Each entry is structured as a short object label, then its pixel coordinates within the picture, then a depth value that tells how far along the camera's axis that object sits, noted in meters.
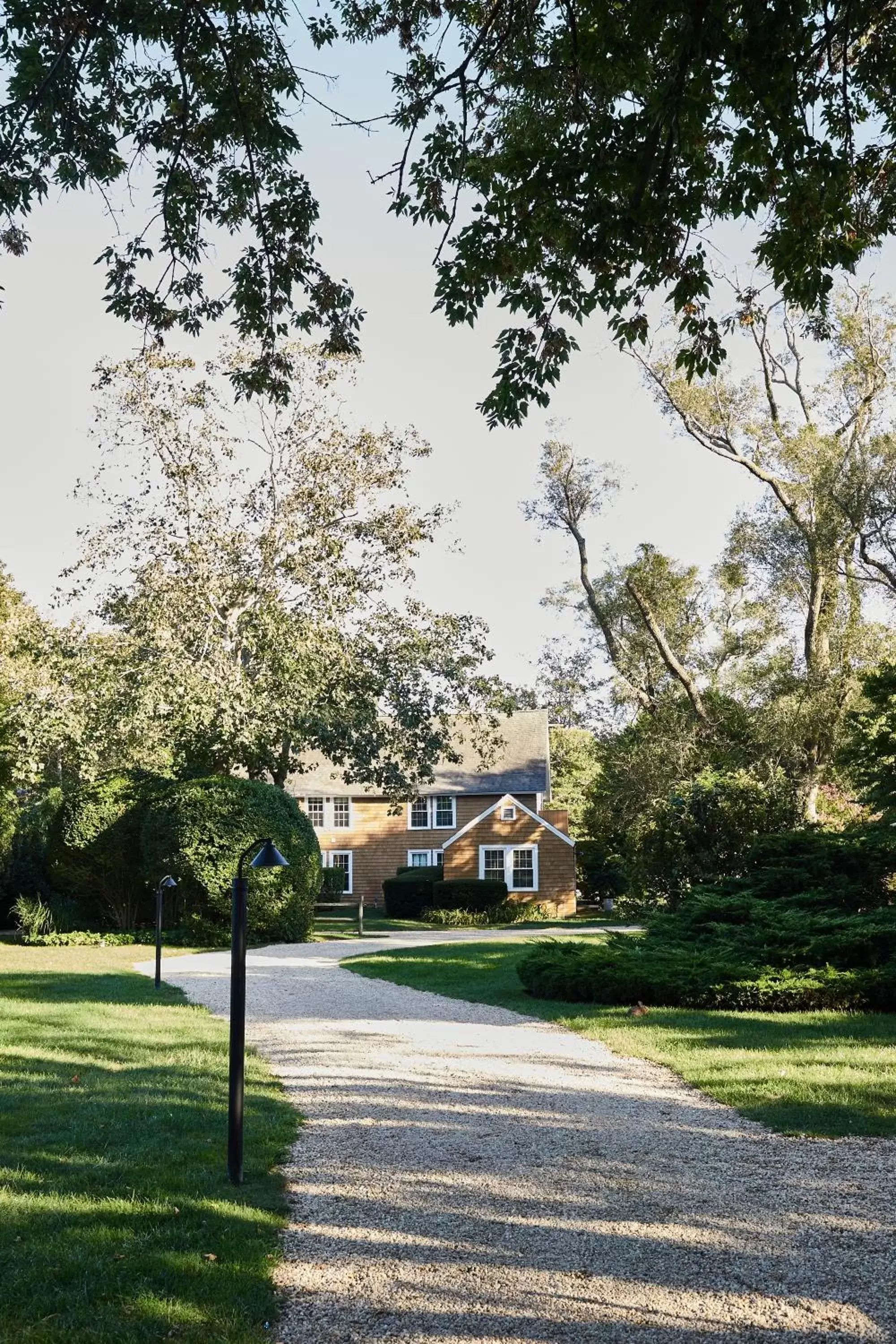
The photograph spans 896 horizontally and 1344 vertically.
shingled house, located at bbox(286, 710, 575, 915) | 38.41
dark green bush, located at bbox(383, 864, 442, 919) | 34.91
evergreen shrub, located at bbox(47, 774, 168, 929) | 23.39
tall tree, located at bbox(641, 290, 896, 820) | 24.25
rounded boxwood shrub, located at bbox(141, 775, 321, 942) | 21.73
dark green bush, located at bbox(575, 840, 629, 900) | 37.31
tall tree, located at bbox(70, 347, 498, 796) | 23.25
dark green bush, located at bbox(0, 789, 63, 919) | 26.92
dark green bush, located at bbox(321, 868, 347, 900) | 35.31
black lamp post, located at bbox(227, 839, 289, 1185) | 5.27
